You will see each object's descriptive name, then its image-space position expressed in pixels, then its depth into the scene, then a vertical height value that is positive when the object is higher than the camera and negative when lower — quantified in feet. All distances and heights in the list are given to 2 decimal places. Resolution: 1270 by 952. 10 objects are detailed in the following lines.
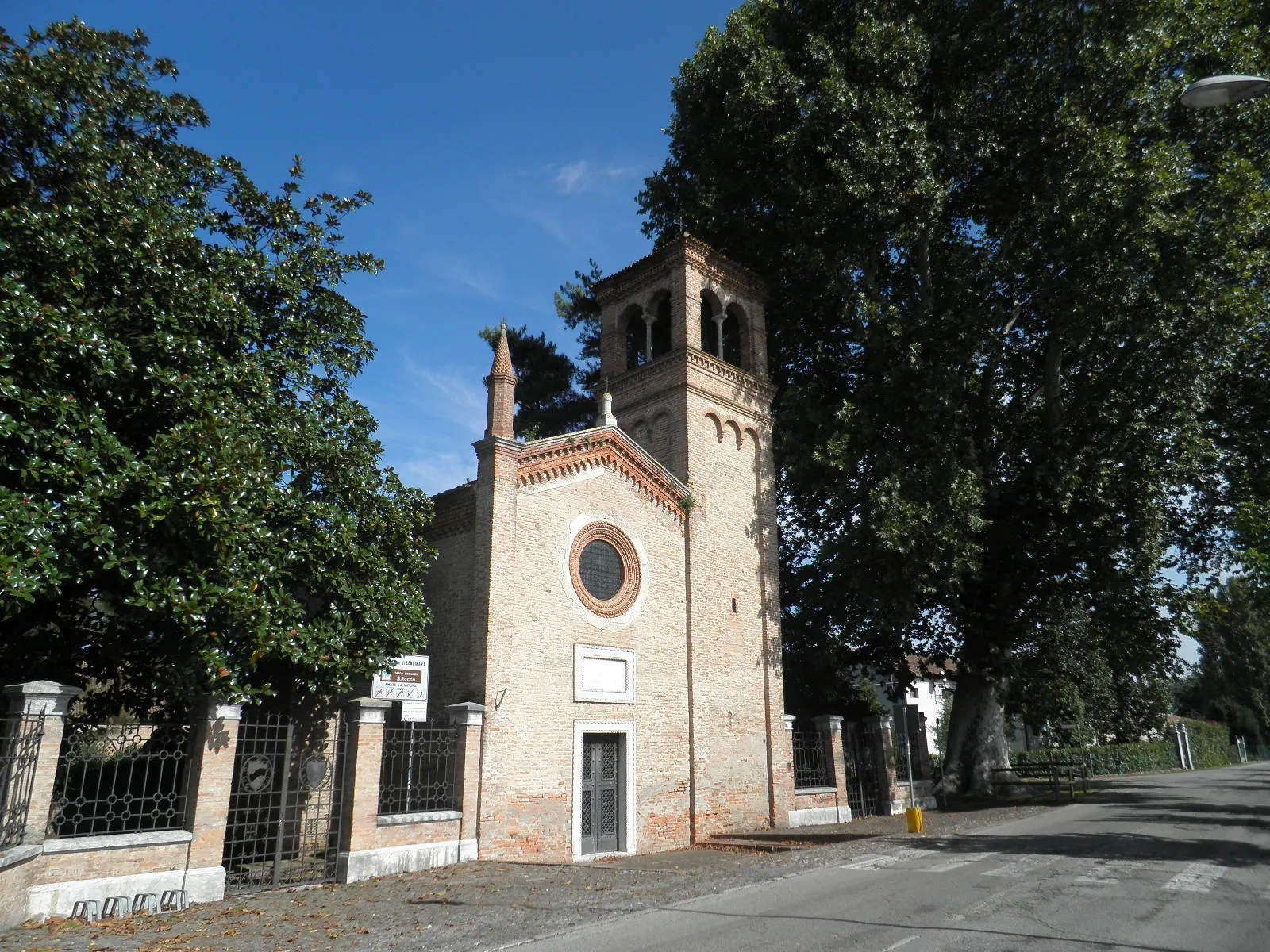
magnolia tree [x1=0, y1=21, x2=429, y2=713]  30.32 +12.21
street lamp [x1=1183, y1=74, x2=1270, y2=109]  24.79 +18.89
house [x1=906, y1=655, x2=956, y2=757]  165.17 +2.19
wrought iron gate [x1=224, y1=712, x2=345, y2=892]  36.37 -3.94
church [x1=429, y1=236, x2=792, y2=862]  46.34 +7.41
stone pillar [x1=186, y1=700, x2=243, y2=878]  32.60 -2.32
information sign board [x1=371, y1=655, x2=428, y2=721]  41.63 +1.81
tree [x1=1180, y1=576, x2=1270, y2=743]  192.85 +10.06
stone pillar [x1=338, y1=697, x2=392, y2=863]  37.52 -2.53
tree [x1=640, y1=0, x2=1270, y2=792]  58.90 +31.42
